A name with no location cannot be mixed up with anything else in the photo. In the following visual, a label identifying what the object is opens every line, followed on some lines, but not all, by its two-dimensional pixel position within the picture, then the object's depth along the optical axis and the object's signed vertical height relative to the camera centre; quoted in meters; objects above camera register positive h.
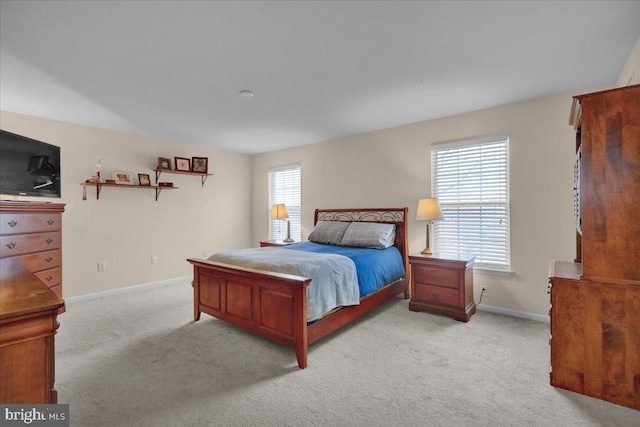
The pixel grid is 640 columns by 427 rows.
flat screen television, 2.60 +0.48
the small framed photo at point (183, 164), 5.04 +0.90
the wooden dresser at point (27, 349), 0.76 -0.35
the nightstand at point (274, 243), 4.87 -0.45
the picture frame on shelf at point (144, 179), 4.62 +0.59
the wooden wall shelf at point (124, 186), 4.10 +0.45
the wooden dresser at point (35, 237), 2.60 -0.18
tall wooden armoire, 1.78 -0.31
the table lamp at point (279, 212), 5.19 +0.07
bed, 2.36 -0.82
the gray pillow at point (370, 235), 3.83 -0.26
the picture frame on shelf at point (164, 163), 4.80 +0.87
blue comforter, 3.16 -0.55
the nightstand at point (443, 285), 3.24 -0.79
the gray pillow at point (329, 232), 4.21 -0.24
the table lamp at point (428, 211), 3.58 +0.05
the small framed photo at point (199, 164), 5.21 +0.92
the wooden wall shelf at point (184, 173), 4.76 +0.74
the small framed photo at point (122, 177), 4.36 +0.58
